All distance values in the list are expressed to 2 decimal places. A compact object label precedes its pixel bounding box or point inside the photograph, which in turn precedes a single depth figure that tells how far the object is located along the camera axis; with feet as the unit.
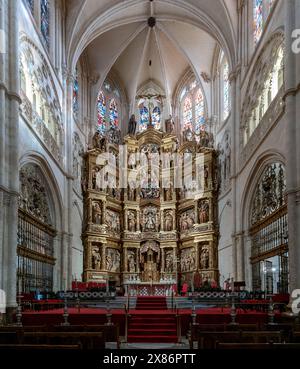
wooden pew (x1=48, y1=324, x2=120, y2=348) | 32.64
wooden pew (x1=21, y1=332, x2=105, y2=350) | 27.48
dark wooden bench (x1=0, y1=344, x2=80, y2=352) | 21.01
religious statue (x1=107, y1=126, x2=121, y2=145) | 128.83
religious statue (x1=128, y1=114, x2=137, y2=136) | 130.72
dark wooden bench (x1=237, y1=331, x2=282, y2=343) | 27.48
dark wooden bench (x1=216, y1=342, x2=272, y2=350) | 22.00
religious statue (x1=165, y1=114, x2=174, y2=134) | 128.59
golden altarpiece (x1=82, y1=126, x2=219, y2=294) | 111.04
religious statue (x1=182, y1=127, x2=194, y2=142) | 125.80
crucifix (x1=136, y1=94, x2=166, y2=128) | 134.10
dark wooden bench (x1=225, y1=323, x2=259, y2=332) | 33.63
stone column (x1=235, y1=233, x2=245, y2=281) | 89.05
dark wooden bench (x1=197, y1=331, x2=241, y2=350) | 27.43
